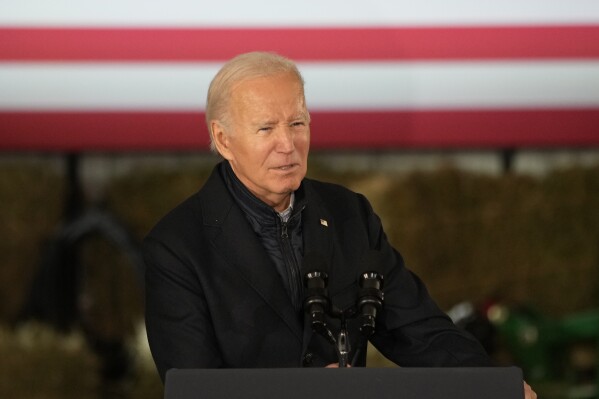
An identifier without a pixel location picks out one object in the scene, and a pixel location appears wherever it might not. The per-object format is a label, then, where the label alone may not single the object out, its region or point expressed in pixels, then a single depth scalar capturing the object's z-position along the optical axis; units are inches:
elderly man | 306.4
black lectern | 291.7
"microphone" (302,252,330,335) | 298.8
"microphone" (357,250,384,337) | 299.6
